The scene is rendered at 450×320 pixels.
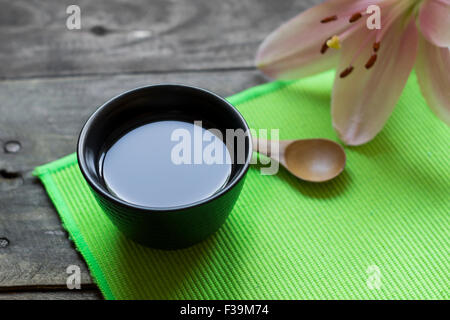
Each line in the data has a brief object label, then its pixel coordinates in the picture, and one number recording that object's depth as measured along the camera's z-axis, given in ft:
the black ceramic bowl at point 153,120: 1.64
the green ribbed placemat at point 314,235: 1.75
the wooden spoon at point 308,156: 1.87
